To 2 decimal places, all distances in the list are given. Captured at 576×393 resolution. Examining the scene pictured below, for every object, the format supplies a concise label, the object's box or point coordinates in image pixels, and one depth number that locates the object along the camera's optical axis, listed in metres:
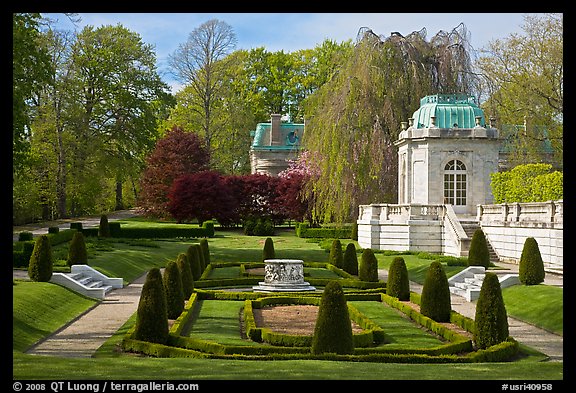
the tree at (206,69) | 63.00
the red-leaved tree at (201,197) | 53.38
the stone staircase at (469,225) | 38.47
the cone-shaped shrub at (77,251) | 27.94
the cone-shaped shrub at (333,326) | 14.55
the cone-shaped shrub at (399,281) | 23.72
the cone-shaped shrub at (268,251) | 35.19
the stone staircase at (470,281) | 25.01
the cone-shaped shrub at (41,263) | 24.00
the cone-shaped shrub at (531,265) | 24.28
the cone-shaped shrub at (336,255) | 33.97
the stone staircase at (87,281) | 24.55
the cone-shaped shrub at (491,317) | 15.84
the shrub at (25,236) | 31.48
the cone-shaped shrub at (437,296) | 19.42
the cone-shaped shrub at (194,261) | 28.75
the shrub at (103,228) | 44.25
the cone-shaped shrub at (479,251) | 30.52
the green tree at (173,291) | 19.56
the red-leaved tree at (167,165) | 58.94
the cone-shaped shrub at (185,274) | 23.34
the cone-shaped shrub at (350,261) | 31.78
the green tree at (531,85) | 50.03
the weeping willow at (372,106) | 44.31
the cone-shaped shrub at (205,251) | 34.12
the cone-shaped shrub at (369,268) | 28.20
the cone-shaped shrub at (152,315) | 15.77
